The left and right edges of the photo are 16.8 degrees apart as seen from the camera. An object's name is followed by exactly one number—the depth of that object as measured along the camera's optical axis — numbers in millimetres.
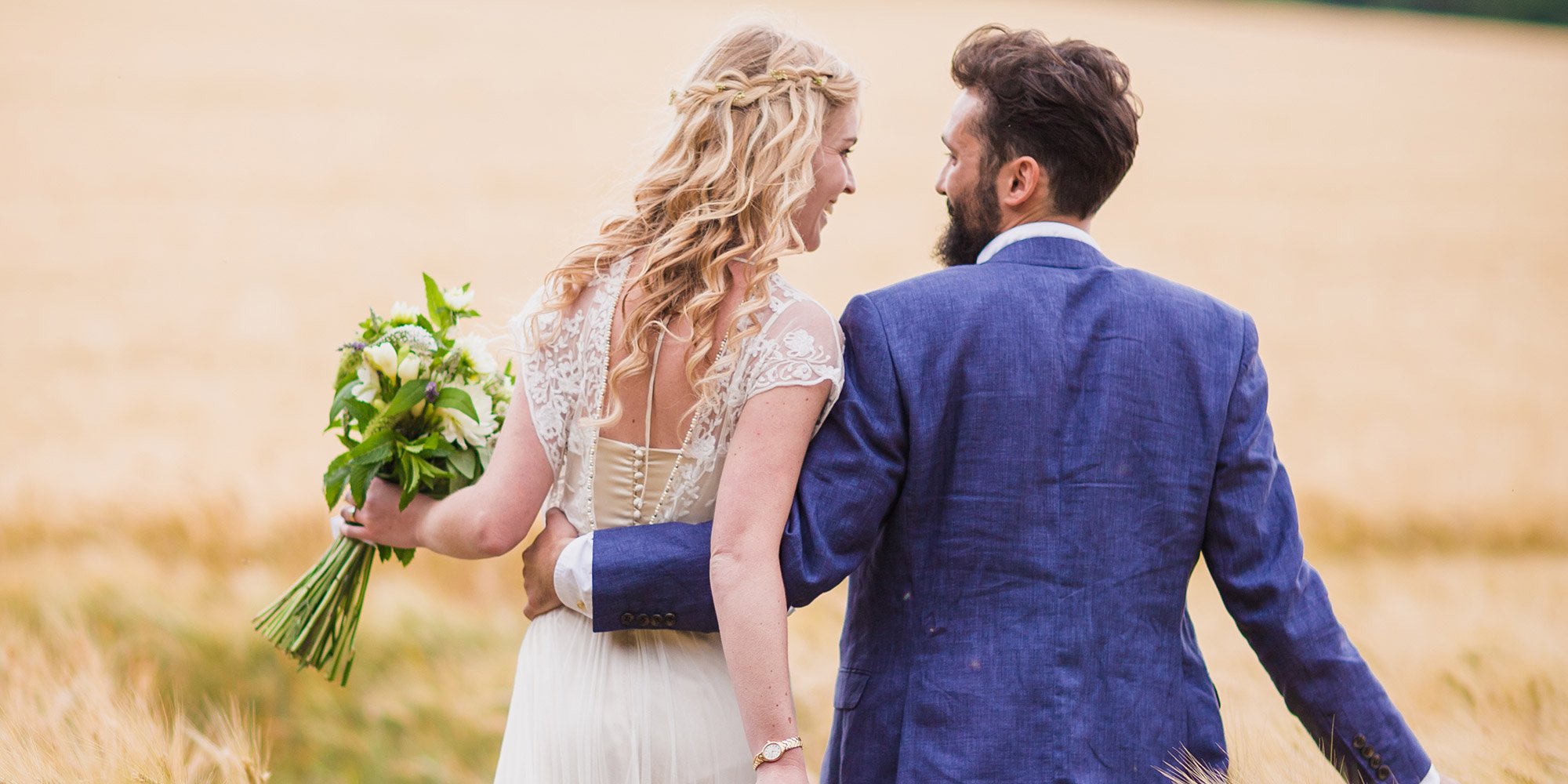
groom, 5755
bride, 5710
